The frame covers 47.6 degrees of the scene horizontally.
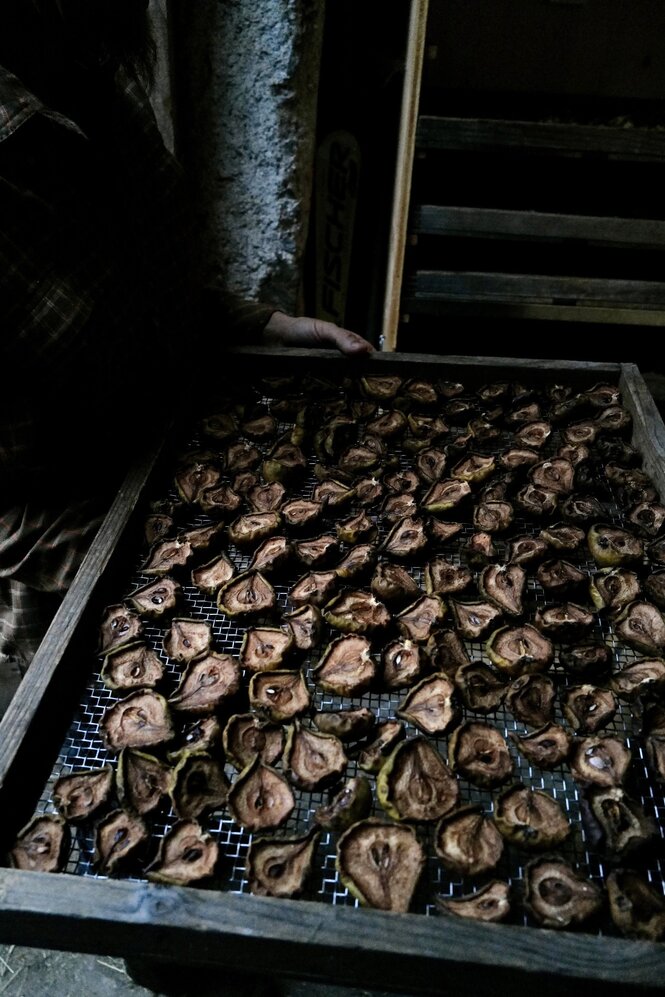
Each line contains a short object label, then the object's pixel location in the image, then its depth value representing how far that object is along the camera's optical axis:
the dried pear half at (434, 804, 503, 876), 0.51
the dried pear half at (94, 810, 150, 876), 0.50
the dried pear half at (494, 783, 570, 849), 0.52
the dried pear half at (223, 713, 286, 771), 0.57
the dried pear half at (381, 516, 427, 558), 0.74
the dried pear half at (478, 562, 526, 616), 0.69
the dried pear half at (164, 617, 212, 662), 0.64
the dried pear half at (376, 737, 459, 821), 0.54
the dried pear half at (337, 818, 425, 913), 0.48
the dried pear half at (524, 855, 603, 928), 0.47
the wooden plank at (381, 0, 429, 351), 1.14
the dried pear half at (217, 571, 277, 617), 0.67
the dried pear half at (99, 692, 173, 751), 0.57
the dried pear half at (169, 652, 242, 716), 0.60
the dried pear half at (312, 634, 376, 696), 0.61
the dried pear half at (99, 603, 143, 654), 0.64
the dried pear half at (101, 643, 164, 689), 0.61
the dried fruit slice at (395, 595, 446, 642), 0.67
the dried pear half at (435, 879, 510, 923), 0.47
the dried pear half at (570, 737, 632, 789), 0.55
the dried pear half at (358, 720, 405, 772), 0.56
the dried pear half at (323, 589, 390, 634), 0.66
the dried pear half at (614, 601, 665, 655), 0.64
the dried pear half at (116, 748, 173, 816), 0.53
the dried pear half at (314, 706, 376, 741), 0.58
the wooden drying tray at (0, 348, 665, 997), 0.43
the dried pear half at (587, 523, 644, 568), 0.72
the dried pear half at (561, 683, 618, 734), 0.59
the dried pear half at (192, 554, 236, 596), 0.71
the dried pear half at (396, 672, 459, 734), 0.59
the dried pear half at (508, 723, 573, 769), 0.57
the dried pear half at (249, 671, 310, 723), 0.60
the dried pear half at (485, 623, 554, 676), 0.63
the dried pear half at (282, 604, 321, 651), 0.65
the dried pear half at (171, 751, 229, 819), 0.53
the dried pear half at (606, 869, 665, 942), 0.46
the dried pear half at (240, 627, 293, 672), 0.63
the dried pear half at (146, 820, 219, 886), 0.49
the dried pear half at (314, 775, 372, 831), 0.52
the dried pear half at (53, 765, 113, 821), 0.53
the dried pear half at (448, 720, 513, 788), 0.56
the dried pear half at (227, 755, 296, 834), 0.53
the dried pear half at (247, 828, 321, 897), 0.49
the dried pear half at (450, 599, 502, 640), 0.67
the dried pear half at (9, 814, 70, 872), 0.50
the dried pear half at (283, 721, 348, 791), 0.55
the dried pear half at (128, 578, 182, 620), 0.67
